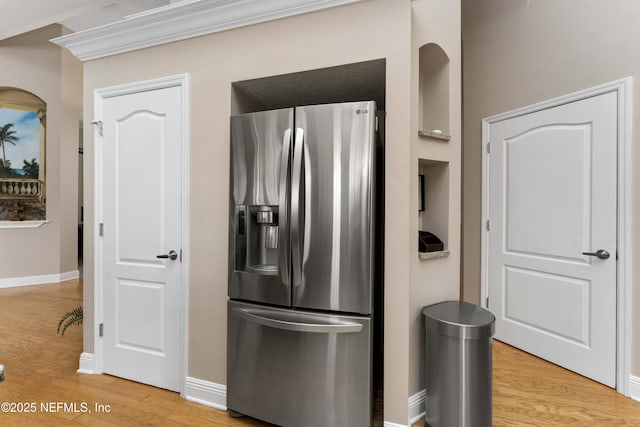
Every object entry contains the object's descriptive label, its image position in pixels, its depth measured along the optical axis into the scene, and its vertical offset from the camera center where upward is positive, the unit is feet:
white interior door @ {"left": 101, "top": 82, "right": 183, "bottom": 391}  8.09 -0.60
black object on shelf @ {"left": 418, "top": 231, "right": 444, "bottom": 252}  7.03 -0.64
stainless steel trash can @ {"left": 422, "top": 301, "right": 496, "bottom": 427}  6.13 -2.81
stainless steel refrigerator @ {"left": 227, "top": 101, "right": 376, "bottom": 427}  6.22 -1.01
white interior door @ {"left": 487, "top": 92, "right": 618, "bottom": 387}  8.41 -0.57
